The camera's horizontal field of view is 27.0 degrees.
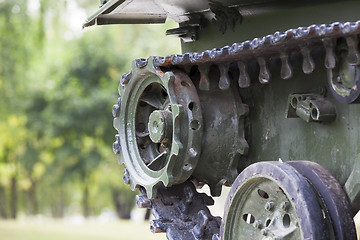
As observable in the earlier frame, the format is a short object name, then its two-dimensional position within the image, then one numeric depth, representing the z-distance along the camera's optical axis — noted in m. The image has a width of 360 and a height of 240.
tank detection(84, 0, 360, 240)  3.95
